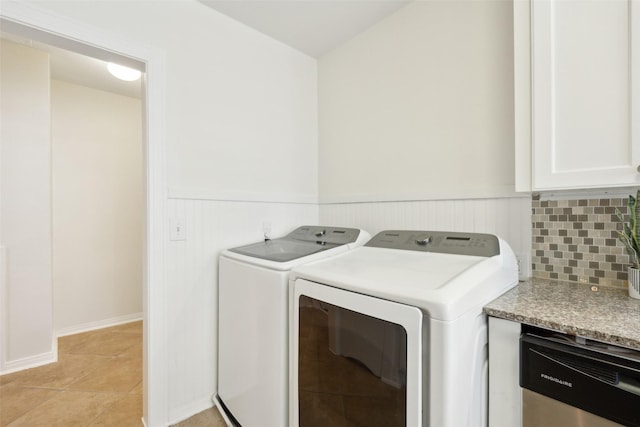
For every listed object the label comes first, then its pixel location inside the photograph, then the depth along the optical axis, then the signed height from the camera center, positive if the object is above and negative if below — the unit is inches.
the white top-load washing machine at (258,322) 49.8 -21.9
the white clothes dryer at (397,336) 31.2 -15.6
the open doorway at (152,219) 61.2 -1.6
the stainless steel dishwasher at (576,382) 28.4 -18.3
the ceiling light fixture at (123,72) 86.9 +43.1
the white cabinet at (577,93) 38.1 +17.1
